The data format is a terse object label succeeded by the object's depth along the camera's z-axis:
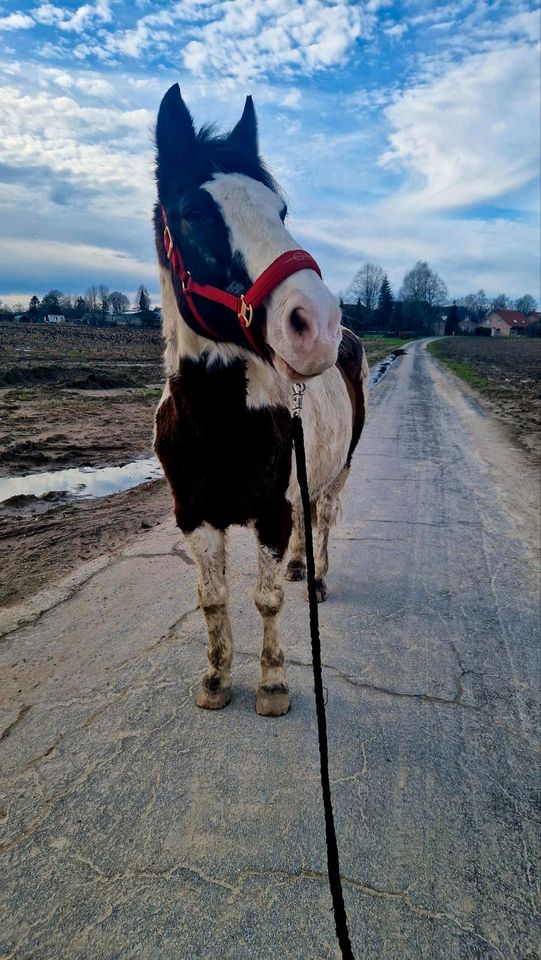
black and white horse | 1.82
